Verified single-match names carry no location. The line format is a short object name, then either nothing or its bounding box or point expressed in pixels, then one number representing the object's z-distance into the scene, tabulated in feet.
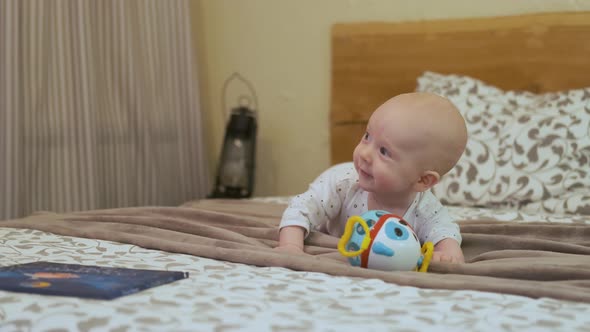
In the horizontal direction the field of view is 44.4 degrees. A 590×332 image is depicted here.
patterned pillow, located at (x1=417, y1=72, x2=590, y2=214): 6.88
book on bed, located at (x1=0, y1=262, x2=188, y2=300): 3.35
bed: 3.14
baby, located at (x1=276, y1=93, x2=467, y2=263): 4.58
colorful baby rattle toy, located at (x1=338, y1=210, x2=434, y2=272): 4.17
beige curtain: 7.74
